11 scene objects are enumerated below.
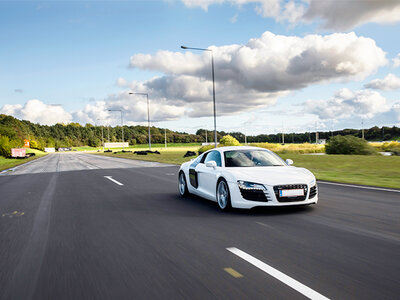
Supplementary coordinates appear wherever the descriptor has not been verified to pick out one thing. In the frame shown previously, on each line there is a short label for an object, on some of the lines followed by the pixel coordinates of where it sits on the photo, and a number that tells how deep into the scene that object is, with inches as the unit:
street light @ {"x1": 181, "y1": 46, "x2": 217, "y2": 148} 1160.5
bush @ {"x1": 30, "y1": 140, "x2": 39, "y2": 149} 4895.4
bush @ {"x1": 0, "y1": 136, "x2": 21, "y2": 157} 2356.1
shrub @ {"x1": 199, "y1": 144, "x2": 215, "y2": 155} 1681.2
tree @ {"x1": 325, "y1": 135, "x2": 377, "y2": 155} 1238.3
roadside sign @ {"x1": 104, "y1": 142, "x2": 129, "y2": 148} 4526.1
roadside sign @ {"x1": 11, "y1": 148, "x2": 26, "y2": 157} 2313.0
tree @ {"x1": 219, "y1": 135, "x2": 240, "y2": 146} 1882.8
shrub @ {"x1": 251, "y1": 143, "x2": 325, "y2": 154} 1580.3
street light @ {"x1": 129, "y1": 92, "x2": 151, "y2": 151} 2136.7
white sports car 272.4
